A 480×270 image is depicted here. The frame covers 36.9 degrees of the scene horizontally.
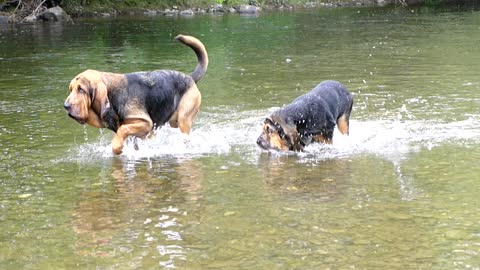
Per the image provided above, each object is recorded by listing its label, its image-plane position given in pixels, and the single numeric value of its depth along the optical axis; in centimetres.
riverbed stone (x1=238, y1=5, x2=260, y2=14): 4466
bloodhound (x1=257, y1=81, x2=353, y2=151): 911
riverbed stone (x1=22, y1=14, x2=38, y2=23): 3634
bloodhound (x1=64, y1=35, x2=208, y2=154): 838
